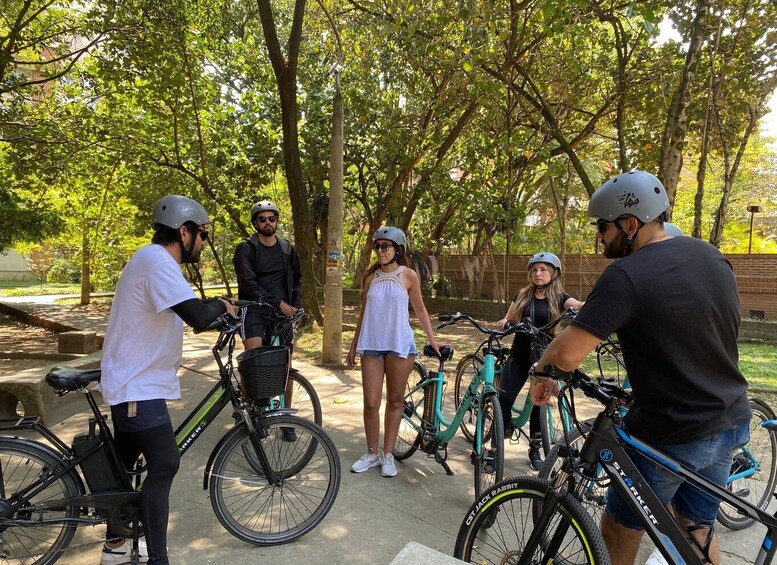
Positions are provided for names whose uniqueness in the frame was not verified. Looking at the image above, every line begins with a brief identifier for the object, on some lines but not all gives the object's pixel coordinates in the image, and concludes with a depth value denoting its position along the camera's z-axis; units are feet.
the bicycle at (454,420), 11.18
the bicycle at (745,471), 8.32
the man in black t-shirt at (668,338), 6.31
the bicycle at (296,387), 14.34
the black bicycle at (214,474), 8.48
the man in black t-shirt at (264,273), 14.83
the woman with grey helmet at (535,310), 13.89
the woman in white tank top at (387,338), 12.89
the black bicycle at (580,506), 6.61
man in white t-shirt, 8.14
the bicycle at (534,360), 12.42
